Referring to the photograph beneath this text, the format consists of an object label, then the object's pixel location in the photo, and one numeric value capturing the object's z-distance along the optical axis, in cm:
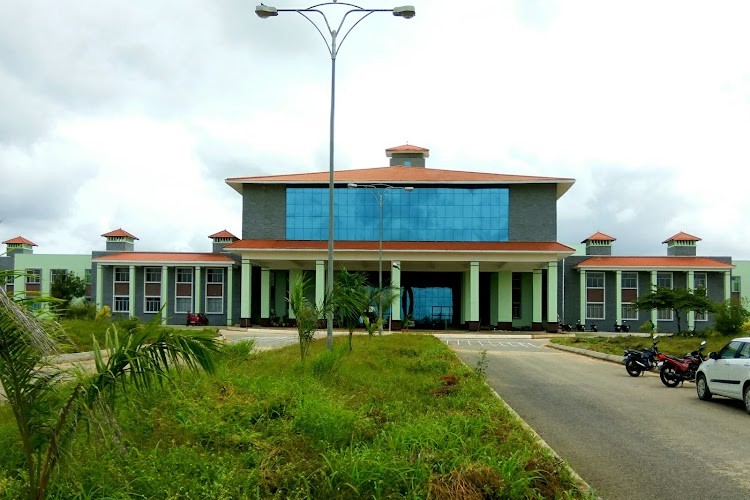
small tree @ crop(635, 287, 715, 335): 3456
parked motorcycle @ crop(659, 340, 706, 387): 1623
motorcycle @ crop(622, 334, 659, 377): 1858
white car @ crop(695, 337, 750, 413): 1225
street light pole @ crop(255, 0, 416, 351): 1777
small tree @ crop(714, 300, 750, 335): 2853
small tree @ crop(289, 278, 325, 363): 1458
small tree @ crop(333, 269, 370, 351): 1661
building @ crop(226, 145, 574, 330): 5328
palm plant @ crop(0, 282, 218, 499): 448
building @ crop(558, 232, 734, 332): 5750
